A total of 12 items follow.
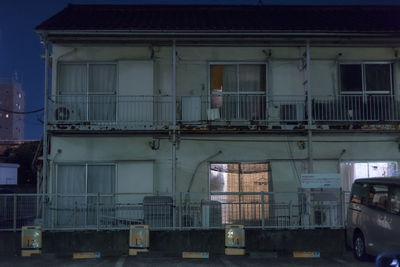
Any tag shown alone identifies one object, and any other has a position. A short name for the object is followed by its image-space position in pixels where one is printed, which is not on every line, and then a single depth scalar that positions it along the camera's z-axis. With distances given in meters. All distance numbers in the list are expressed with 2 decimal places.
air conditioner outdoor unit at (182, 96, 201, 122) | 14.38
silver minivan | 9.00
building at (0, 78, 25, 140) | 89.41
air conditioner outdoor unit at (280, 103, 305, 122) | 14.34
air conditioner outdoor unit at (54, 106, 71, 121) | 14.27
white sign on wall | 12.62
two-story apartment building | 14.00
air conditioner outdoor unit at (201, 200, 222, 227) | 12.52
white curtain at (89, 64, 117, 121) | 14.73
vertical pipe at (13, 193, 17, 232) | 11.96
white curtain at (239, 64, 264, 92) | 15.17
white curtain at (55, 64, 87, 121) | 14.68
